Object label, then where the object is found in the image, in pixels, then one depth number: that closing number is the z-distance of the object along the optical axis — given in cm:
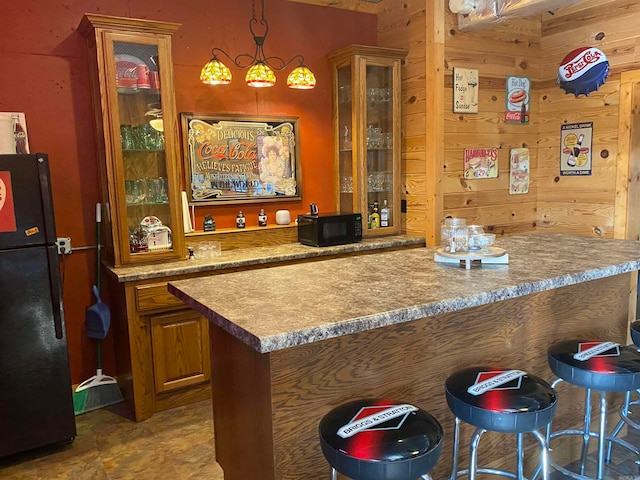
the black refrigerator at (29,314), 252
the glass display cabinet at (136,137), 296
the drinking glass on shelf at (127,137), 311
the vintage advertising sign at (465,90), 392
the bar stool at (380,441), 131
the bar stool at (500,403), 157
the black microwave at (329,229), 367
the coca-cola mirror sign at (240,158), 359
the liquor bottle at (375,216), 410
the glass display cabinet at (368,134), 388
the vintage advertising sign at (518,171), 435
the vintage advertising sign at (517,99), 424
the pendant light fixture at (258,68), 321
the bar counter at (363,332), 156
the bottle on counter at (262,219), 384
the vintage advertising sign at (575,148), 407
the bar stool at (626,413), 245
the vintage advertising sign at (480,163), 409
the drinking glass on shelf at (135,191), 317
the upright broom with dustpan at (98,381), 319
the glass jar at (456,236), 224
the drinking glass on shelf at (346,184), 407
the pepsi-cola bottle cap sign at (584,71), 295
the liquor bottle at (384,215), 412
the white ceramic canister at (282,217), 389
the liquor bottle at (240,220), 375
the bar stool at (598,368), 188
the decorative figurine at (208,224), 360
